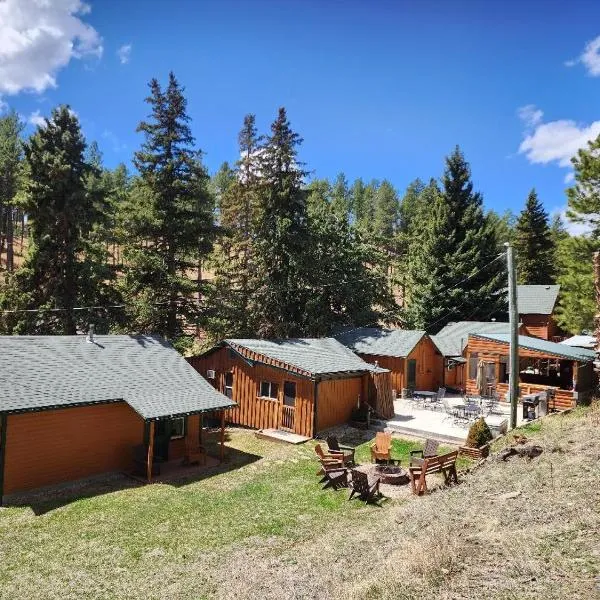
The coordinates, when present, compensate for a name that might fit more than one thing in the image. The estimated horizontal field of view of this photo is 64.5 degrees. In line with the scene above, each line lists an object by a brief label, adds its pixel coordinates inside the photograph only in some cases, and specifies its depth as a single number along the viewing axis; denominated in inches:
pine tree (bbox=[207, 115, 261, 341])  1150.3
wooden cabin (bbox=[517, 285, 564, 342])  1617.9
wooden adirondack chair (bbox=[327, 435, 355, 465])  645.3
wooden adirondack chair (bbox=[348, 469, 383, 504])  526.9
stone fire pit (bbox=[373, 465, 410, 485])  575.8
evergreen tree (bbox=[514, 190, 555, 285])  2041.1
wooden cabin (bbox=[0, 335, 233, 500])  563.0
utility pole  770.2
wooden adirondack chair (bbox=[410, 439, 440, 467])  607.7
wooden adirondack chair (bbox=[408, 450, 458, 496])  543.2
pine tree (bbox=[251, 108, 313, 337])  1246.3
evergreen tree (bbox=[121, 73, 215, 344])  1057.5
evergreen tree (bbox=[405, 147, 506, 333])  1568.7
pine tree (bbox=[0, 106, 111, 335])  967.6
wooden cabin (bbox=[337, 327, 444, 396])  1147.3
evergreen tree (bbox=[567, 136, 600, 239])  866.1
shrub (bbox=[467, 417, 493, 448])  694.5
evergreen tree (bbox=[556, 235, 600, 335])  907.4
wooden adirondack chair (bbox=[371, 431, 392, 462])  663.8
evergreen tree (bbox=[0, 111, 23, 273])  1833.2
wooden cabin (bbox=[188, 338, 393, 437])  823.1
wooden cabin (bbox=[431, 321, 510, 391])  1234.6
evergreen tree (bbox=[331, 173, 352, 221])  3487.7
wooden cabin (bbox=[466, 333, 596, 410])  965.8
